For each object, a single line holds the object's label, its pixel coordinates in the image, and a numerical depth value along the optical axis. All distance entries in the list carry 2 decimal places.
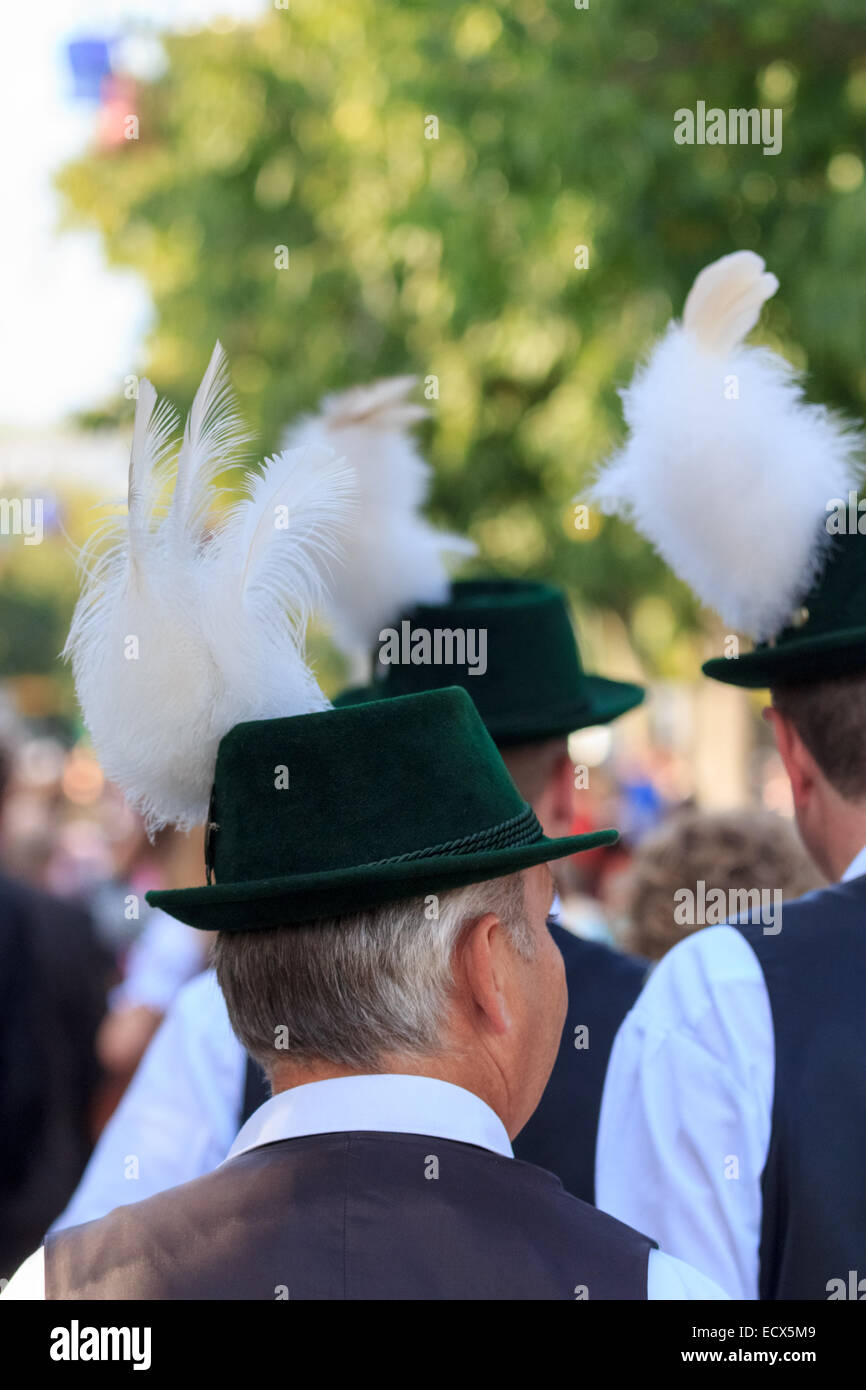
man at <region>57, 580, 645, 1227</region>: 4.78
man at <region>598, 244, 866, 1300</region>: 4.04
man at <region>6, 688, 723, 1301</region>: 2.89
